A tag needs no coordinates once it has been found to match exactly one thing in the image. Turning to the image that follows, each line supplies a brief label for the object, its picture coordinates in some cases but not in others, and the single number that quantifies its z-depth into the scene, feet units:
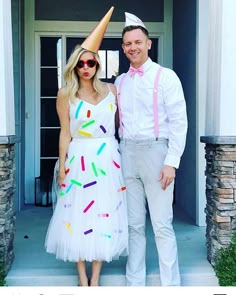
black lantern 12.55
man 6.25
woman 6.34
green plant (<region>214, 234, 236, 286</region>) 6.37
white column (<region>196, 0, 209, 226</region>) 10.04
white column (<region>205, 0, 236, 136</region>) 6.84
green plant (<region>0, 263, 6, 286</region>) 6.32
